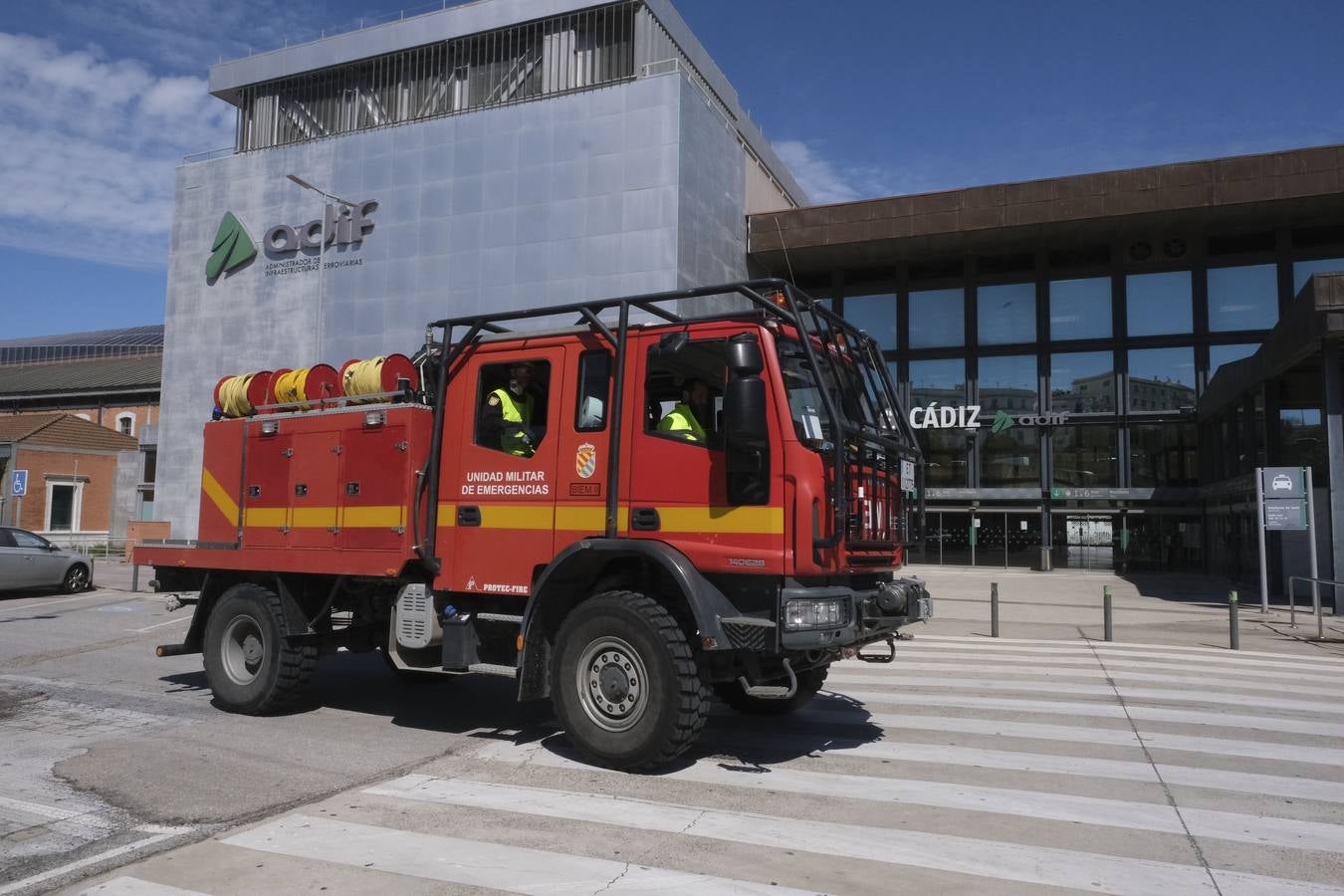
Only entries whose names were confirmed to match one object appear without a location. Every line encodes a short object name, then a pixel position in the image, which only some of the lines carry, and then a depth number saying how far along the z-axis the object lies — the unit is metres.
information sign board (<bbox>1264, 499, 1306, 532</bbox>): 17.23
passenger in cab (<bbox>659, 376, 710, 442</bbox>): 6.48
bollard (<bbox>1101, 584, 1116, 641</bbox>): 13.87
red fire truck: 6.04
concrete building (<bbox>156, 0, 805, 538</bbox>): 30.75
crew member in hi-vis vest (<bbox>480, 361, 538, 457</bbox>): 7.21
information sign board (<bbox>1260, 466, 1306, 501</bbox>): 17.41
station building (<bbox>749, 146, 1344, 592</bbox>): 31.08
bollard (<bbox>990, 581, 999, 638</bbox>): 14.54
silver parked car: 19.59
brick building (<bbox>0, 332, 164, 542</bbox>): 48.50
